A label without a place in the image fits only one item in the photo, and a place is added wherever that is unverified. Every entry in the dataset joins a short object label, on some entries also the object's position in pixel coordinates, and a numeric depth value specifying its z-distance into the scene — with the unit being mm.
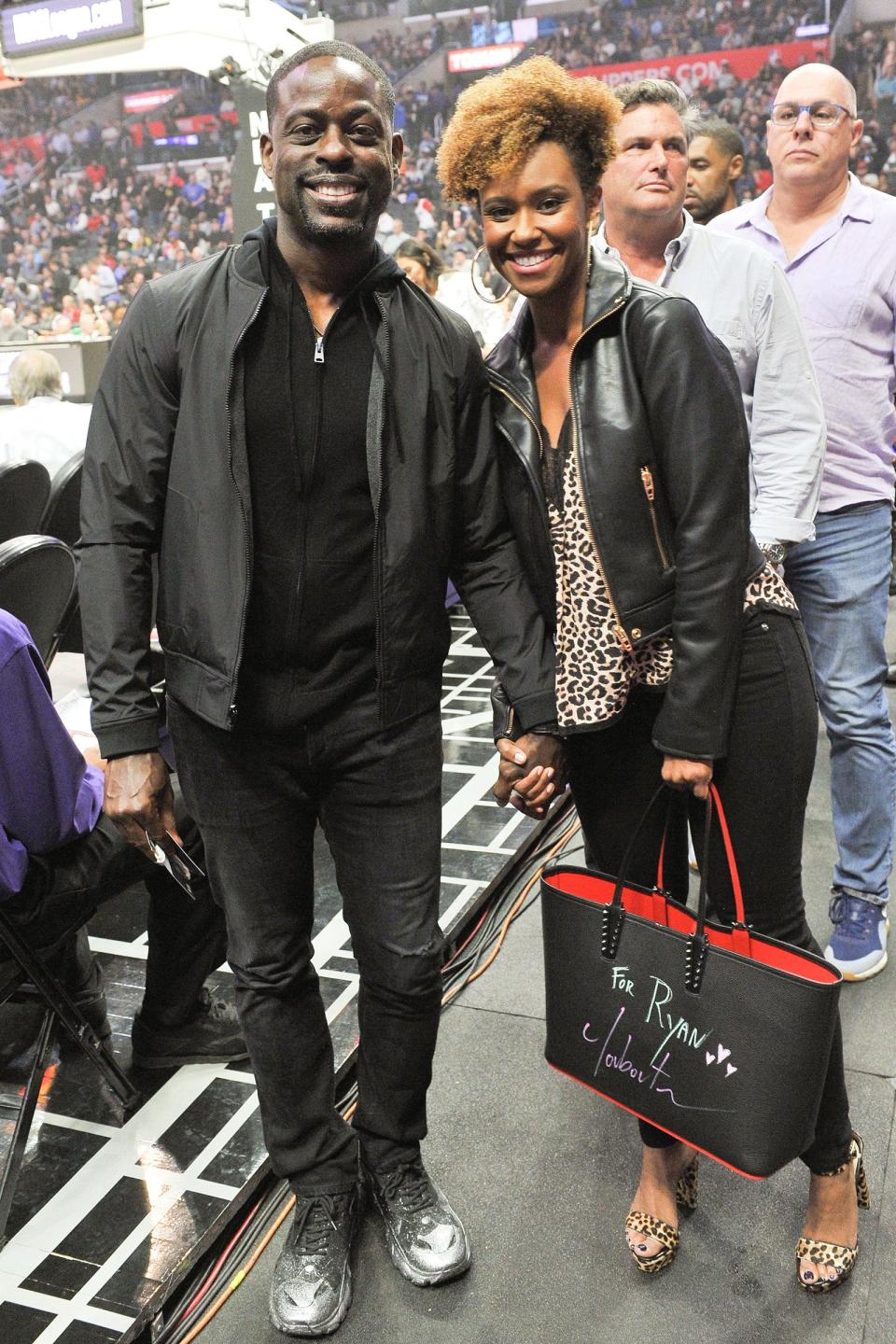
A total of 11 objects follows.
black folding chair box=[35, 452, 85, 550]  3410
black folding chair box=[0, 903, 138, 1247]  1863
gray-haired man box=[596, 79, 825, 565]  2123
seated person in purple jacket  1904
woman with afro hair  1480
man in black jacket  1533
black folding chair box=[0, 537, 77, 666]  2334
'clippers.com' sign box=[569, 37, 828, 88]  14768
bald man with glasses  2424
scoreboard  8305
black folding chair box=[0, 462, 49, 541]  3133
